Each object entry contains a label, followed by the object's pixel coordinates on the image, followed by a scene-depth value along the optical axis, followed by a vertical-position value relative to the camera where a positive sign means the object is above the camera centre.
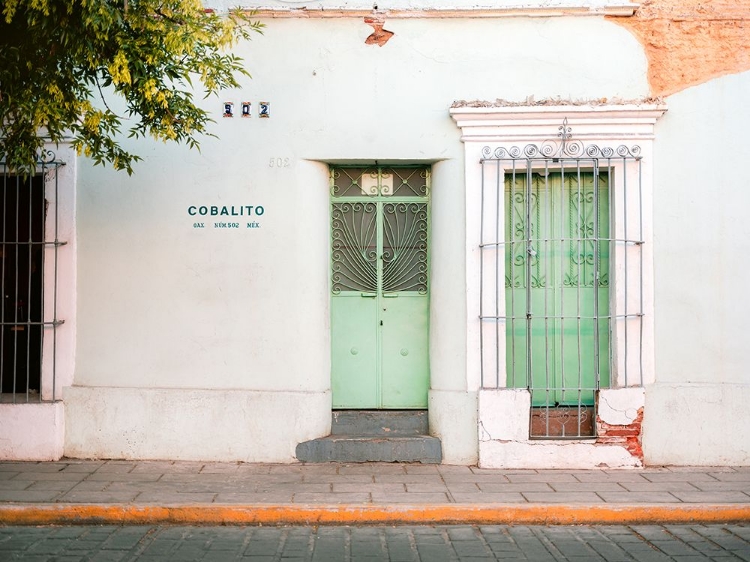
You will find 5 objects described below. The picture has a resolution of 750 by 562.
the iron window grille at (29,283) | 7.87 +0.22
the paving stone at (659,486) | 6.89 -1.58
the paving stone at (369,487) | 6.78 -1.56
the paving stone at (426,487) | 6.81 -1.56
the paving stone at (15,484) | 6.71 -1.52
